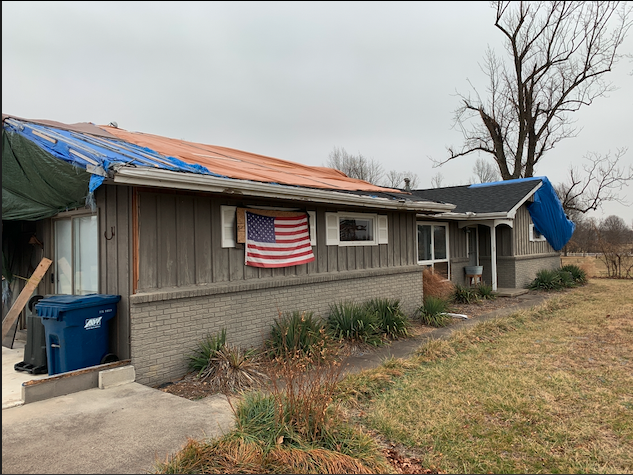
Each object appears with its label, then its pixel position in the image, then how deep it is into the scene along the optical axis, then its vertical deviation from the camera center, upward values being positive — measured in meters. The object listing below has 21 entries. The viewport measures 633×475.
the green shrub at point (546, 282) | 15.69 -1.50
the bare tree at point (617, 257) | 20.11 -0.80
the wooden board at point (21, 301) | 5.66 -0.65
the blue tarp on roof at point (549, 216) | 17.08 +1.07
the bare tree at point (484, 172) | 47.66 +8.04
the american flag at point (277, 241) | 6.87 +0.11
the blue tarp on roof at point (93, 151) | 4.96 +1.33
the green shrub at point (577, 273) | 17.83 -1.38
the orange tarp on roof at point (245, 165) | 6.75 +1.65
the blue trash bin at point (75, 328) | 5.00 -0.93
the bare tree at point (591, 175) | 24.62 +3.85
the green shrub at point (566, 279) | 16.42 -1.50
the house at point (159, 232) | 5.39 +0.28
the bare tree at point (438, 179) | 49.19 +7.53
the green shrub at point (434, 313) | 9.73 -1.64
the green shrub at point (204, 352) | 5.73 -1.41
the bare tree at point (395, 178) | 43.77 +7.05
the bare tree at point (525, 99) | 24.44 +9.16
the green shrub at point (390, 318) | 8.41 -1.49
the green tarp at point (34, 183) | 5.55 +0.95
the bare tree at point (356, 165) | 42.31 +8.19
